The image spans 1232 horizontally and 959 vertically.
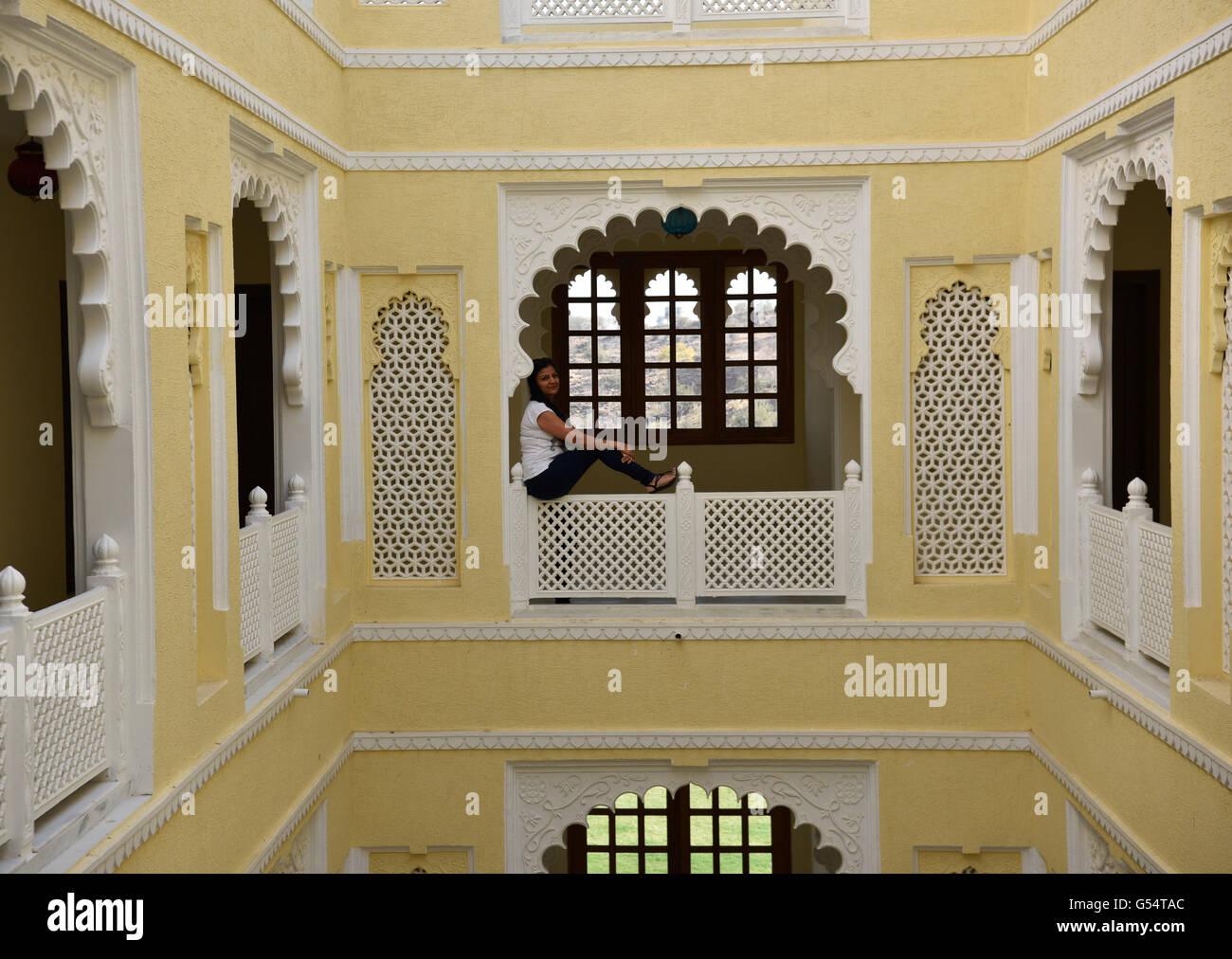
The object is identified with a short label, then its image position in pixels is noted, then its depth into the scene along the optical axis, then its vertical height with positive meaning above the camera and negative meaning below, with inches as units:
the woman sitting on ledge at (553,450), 276.5 -4.0
